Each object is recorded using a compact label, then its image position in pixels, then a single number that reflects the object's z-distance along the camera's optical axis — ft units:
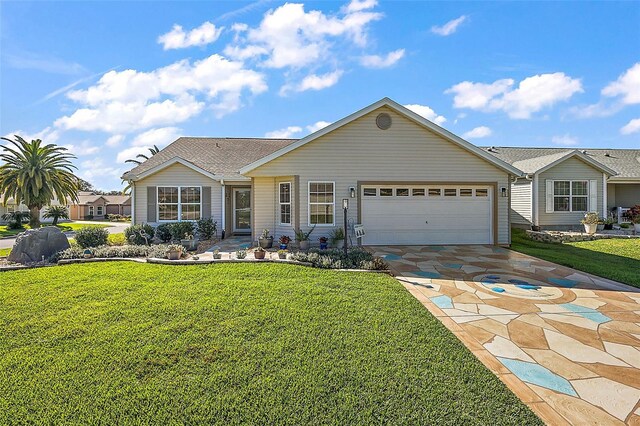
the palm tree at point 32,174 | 79.61
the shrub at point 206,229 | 45.24
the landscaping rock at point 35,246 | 30.66
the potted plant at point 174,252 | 29.48
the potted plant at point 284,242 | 37.58
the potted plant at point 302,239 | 37.19
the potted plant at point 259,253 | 29.50
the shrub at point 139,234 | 39.78
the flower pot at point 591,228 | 48.62
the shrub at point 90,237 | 36.06
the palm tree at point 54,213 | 117.39
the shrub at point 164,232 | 42.83
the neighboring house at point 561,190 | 52.90
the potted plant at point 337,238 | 37.99
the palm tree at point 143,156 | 109.88
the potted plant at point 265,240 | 38.88
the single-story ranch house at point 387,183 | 38.73
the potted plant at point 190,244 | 36.65
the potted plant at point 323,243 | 37.04
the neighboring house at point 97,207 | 158.61
